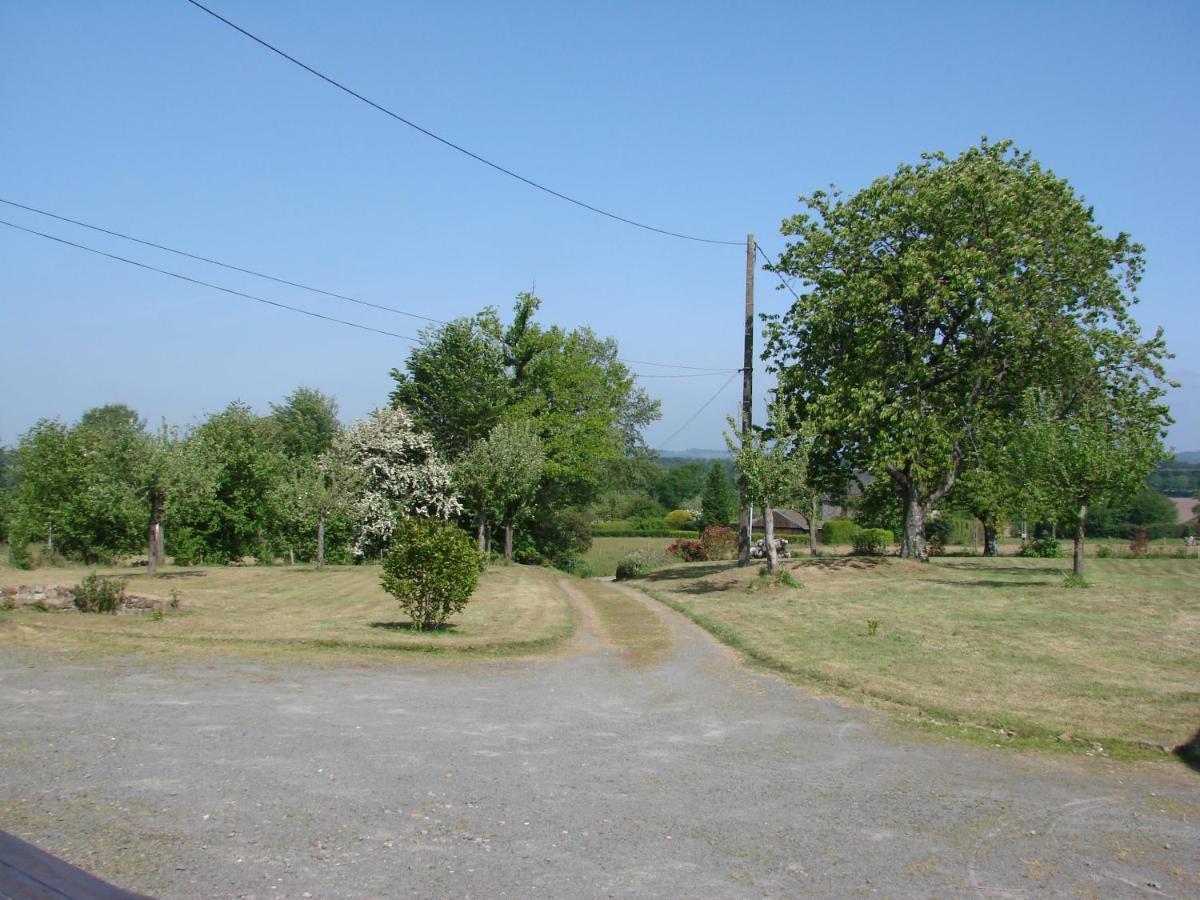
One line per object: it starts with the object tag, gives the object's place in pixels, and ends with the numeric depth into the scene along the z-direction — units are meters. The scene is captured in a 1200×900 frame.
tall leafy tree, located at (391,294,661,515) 39.19
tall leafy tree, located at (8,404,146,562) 35.94
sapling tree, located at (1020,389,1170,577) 23.42
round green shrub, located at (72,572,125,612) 16.69
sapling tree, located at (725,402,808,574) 23.72
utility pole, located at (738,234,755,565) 27.36
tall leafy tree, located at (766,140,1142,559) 26.89
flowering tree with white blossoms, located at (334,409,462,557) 37.34
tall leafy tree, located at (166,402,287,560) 35.69
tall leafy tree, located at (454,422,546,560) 33.88
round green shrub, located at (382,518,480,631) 15.48
